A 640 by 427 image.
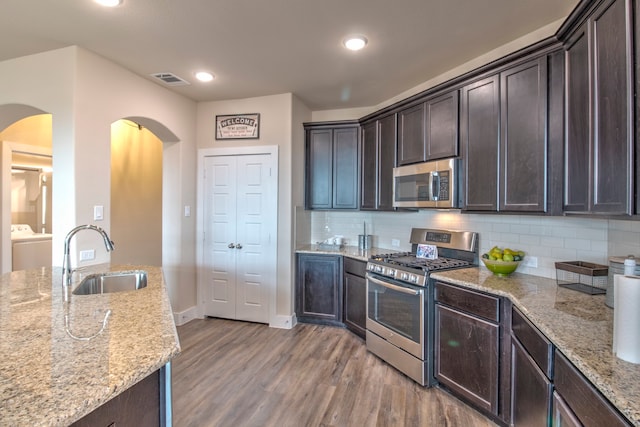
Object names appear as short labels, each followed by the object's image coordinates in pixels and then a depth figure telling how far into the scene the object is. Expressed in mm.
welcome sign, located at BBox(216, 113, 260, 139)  3965
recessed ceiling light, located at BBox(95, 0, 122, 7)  2074
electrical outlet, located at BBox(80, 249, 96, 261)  2668
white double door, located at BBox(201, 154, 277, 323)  3920
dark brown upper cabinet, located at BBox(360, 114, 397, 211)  3441
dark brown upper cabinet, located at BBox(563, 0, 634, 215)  1324
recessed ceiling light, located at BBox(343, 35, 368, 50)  2521
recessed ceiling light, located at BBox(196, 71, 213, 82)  3221
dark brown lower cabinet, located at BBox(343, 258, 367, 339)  3430
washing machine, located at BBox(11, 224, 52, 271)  4574
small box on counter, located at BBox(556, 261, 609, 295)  1911
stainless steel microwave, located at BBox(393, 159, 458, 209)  2702
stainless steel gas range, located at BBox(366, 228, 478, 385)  2555
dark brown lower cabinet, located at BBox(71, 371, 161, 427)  932
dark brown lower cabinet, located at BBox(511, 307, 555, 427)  1479
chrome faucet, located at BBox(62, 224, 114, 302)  1962
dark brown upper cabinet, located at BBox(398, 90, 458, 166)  2726
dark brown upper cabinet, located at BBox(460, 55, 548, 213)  2100
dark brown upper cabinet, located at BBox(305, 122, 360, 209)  3957
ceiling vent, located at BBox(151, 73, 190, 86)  3268
